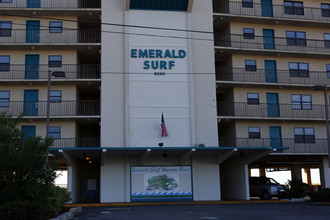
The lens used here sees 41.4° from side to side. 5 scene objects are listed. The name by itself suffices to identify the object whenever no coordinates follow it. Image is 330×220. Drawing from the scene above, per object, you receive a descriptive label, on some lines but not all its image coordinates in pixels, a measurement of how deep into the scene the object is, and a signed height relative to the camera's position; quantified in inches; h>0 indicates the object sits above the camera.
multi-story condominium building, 1305.4 +304.5
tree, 646.5 +15.7
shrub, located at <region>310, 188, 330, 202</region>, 1129.4 -39.5
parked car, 1339.8 -20.1
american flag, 1285.7 +155.8
